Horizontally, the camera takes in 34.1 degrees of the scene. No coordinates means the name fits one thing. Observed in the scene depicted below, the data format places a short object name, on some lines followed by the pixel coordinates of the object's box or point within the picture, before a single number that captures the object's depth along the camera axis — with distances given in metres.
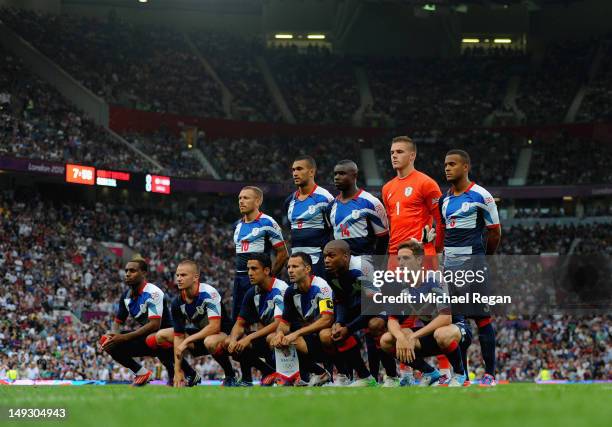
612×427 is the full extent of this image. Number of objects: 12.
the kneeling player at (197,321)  13.15
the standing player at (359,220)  12.52
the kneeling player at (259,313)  12.92
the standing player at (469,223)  11.91
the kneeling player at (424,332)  10.90
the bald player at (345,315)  11.73
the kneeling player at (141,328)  13.57
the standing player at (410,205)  12.26
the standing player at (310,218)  13.24
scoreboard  42.75
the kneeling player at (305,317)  12.21
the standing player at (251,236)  13.81
